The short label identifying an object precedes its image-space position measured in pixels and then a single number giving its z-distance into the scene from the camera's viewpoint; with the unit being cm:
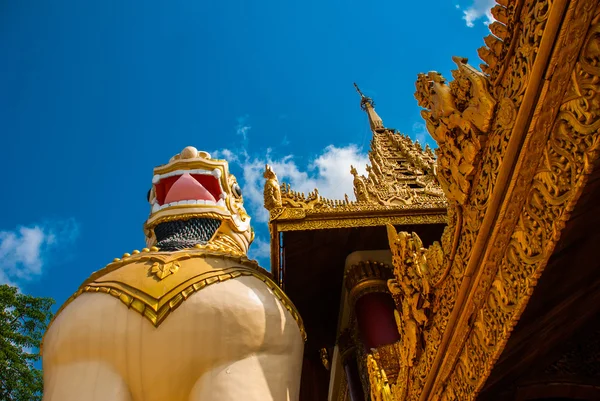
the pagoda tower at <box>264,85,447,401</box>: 502
